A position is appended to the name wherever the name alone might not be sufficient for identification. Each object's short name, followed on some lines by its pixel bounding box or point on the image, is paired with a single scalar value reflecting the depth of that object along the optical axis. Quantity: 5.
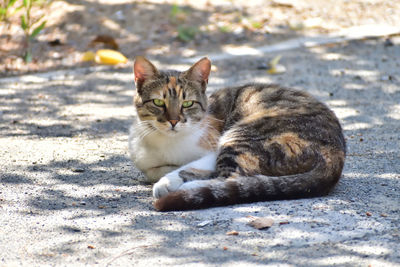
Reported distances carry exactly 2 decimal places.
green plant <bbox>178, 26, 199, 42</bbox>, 18.55
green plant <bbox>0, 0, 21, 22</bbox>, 15.63
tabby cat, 8.19
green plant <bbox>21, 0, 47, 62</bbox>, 15.86
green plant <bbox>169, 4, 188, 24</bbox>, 19.34
